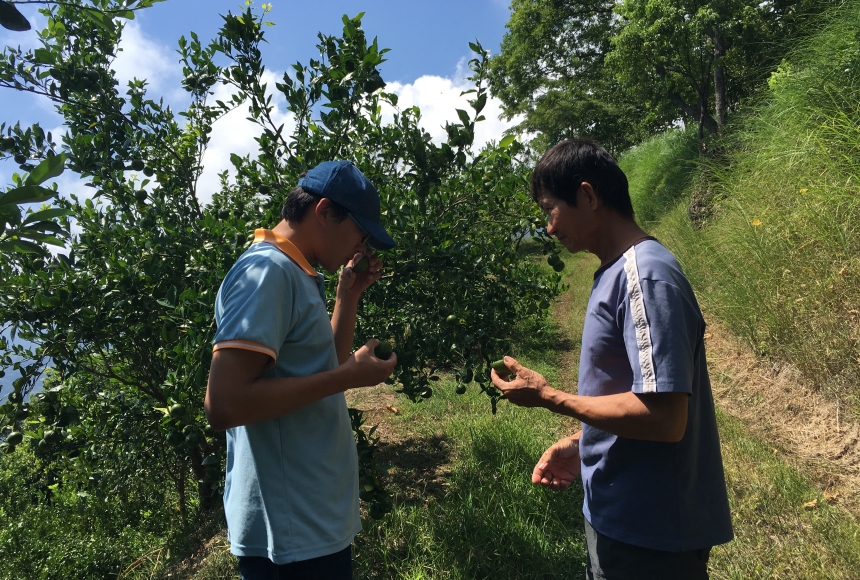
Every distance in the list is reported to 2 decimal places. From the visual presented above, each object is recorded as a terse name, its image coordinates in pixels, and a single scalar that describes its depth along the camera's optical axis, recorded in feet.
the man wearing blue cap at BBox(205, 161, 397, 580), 4.62
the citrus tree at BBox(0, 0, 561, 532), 8.96
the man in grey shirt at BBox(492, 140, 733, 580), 4.48
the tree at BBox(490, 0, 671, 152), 58.75
